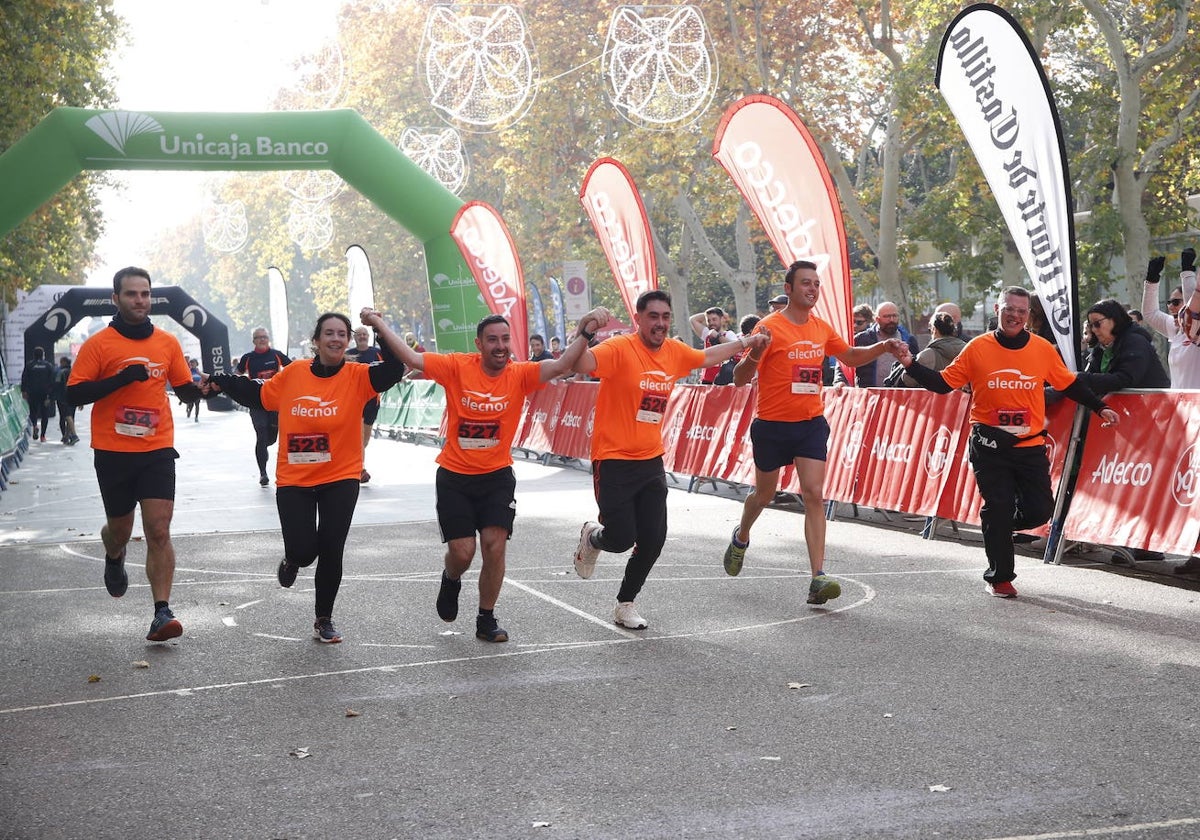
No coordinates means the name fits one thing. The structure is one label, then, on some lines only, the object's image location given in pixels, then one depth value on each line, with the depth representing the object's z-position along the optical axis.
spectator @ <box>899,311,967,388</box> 12.32
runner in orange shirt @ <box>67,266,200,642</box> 7.99
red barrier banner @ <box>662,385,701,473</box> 17.52
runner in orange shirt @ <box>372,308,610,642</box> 7.80
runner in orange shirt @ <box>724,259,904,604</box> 8.99
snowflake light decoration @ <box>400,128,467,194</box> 32.97
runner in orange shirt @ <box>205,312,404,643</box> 7.94
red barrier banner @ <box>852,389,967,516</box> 12.14
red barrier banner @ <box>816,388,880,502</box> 13.49
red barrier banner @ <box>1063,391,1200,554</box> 9.48
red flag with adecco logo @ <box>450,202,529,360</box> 24.69
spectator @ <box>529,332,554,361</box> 22.58
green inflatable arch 24.55
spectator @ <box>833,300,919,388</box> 14.02
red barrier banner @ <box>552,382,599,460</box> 20.92
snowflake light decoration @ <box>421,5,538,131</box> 22.00
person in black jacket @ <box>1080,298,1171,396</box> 10.11
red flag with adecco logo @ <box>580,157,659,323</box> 19.39
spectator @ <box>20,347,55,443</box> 34.34
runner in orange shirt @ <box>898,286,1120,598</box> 9.09
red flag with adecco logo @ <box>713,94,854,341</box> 15.13
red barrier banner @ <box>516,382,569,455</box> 22.36
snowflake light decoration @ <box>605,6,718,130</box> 21.72
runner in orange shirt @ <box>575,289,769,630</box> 8.13
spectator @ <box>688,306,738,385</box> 16.33
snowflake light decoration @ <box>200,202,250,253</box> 35.72
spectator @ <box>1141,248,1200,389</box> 11.59
